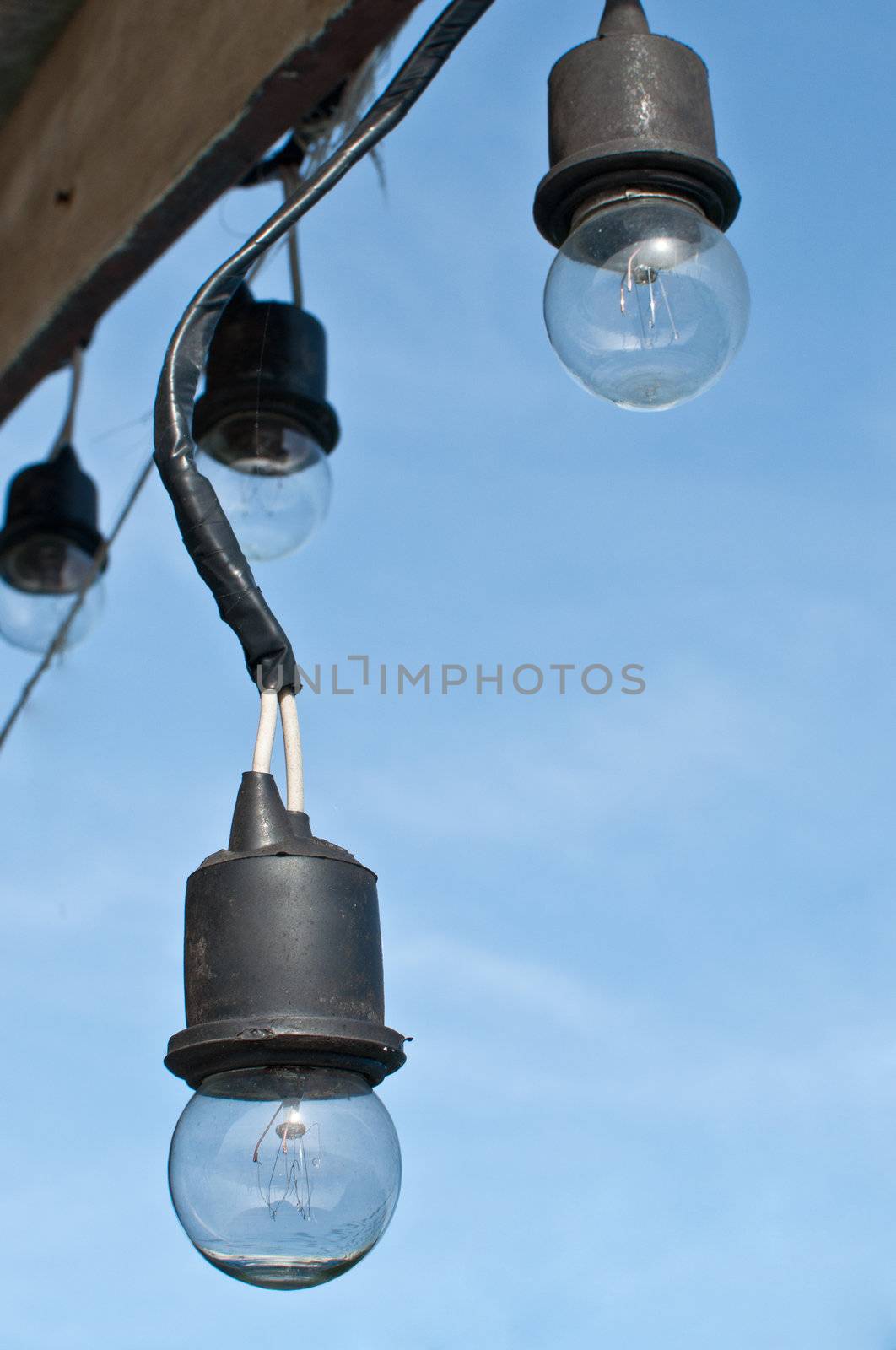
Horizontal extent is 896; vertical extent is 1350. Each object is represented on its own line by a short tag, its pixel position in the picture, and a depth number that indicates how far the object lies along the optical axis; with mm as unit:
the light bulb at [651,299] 627
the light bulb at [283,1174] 561
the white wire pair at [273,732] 582
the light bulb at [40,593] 1157
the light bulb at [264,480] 938
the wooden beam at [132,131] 780
